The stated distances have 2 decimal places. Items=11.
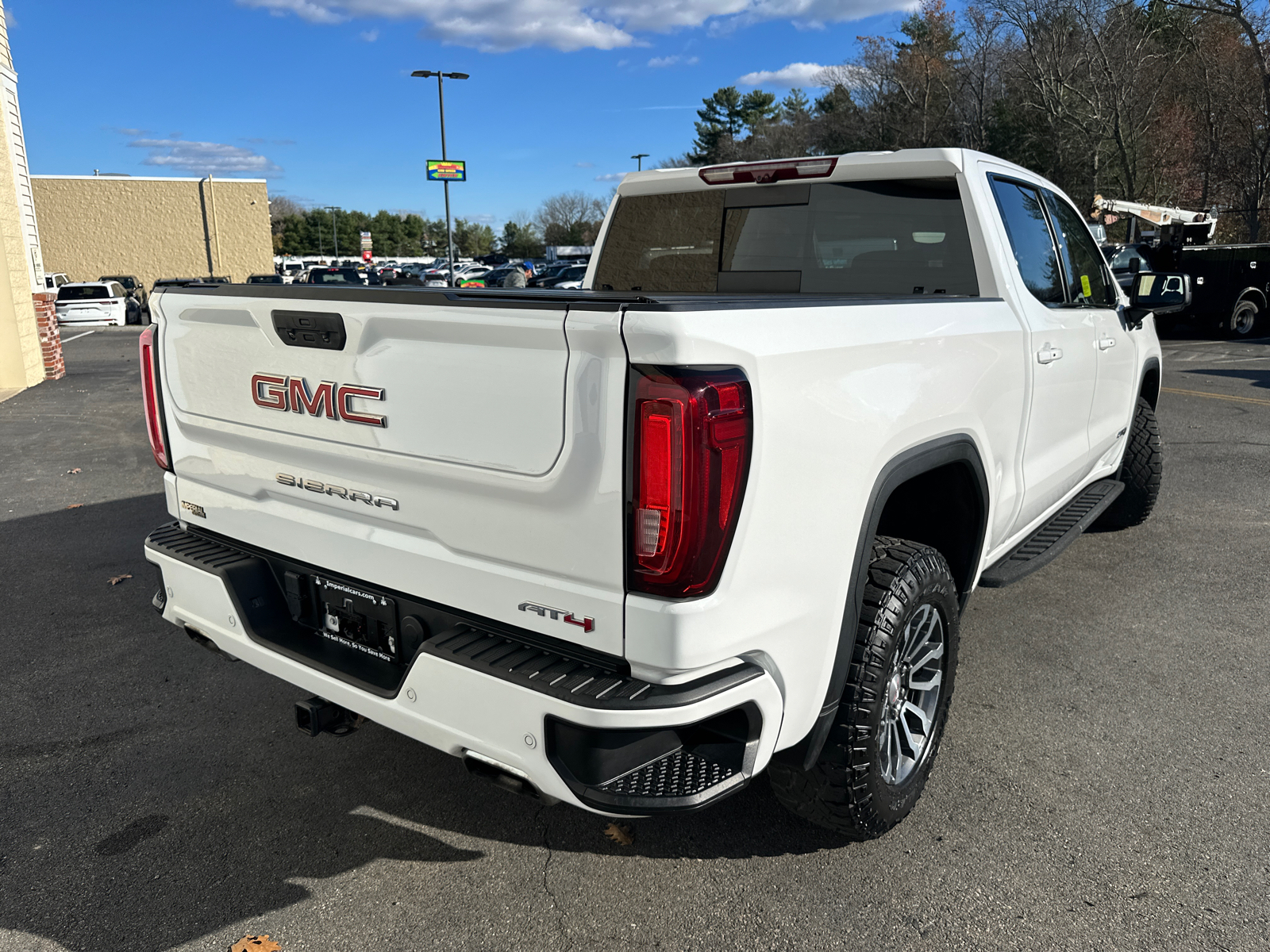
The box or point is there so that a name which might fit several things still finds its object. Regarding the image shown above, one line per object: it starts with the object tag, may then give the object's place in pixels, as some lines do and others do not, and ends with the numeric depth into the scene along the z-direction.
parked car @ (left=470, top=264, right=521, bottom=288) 41.54
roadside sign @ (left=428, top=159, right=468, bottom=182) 33.06
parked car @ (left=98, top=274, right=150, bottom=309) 34.39
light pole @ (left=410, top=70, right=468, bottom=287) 33.31
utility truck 17.75
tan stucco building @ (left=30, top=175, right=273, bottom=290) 47.62
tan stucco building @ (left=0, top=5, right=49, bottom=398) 13.00
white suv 27.16
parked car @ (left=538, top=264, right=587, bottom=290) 36.21
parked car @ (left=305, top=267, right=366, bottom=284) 25.13
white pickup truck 1.95
